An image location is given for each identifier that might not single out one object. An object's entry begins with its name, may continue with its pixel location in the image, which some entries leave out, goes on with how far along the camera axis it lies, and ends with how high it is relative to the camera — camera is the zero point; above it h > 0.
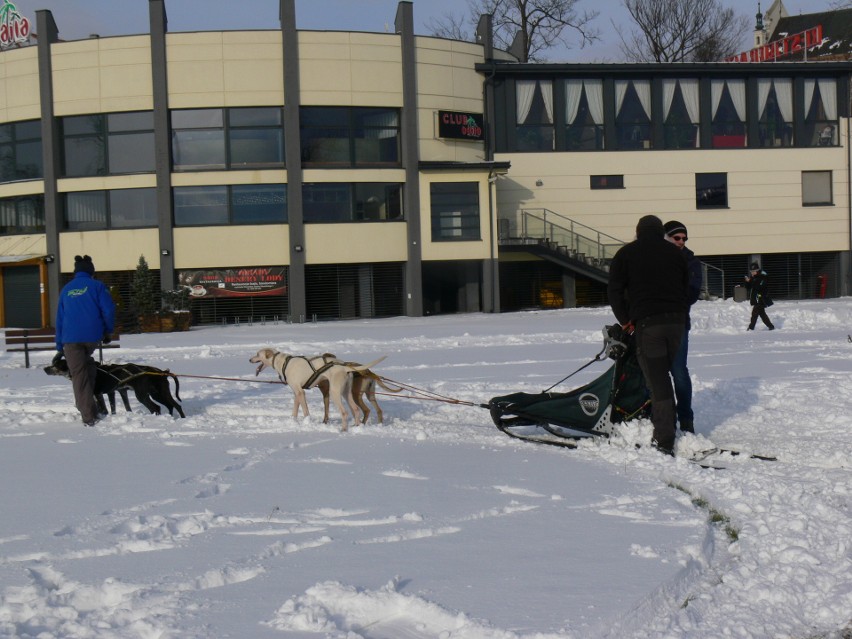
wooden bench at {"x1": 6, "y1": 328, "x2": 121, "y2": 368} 18.31 -0.57
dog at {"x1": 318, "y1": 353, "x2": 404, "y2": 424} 9.39 -0.86
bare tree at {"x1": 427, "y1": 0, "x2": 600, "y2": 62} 47.34 +13.61
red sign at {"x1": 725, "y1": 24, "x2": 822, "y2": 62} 46.34 +11.95
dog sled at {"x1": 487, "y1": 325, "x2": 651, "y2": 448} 8.15 -0.94
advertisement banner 31.58 +0.68
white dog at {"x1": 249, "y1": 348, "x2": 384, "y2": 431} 9.32 -0.74
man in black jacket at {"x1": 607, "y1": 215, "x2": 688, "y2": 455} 7.77 -0.11
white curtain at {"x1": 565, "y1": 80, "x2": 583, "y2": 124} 35.12 +7.20
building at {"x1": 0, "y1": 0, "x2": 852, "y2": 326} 31.30 +4.53
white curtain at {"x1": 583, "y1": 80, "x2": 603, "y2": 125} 35.25 +7.11
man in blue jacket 10.25 -0.24
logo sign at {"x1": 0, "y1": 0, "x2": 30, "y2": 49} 32.12 +9.47
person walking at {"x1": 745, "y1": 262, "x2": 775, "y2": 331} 20.59 -0.15
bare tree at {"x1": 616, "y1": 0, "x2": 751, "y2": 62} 53.44 +14.73
